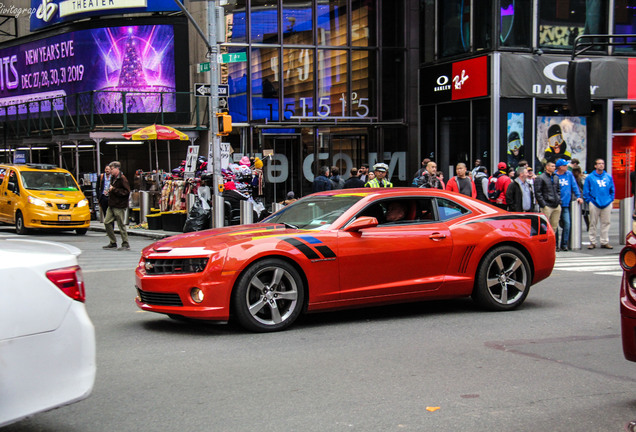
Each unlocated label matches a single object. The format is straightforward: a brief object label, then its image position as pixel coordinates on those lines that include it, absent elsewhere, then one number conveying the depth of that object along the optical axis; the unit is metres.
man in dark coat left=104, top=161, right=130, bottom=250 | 15.38
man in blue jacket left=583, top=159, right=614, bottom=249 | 15.90
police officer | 14.92
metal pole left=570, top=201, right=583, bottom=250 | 15.77
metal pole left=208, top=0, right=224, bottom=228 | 16.67
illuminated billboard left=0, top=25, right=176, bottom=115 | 29.75
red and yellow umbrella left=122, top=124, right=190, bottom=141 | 22.87
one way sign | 17.36
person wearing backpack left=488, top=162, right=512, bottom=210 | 16.09
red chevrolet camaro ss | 7.06
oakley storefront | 22.41
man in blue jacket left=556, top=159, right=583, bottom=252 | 15.69
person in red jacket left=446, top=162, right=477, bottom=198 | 15.16
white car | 3.58
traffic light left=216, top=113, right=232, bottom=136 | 16.98
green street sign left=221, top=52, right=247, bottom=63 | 17.12
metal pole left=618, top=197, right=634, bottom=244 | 15.95
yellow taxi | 20.00
